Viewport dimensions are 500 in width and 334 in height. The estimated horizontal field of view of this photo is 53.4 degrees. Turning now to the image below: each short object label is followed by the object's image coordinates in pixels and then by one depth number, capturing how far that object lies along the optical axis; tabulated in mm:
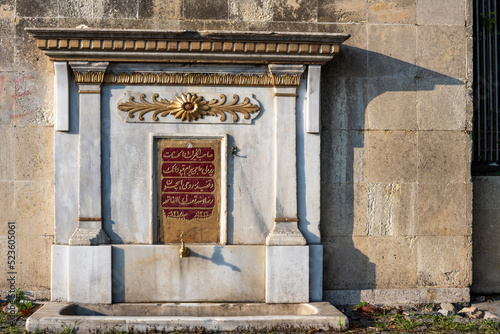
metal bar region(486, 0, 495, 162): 6859
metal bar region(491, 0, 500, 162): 6879
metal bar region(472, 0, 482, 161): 6863
